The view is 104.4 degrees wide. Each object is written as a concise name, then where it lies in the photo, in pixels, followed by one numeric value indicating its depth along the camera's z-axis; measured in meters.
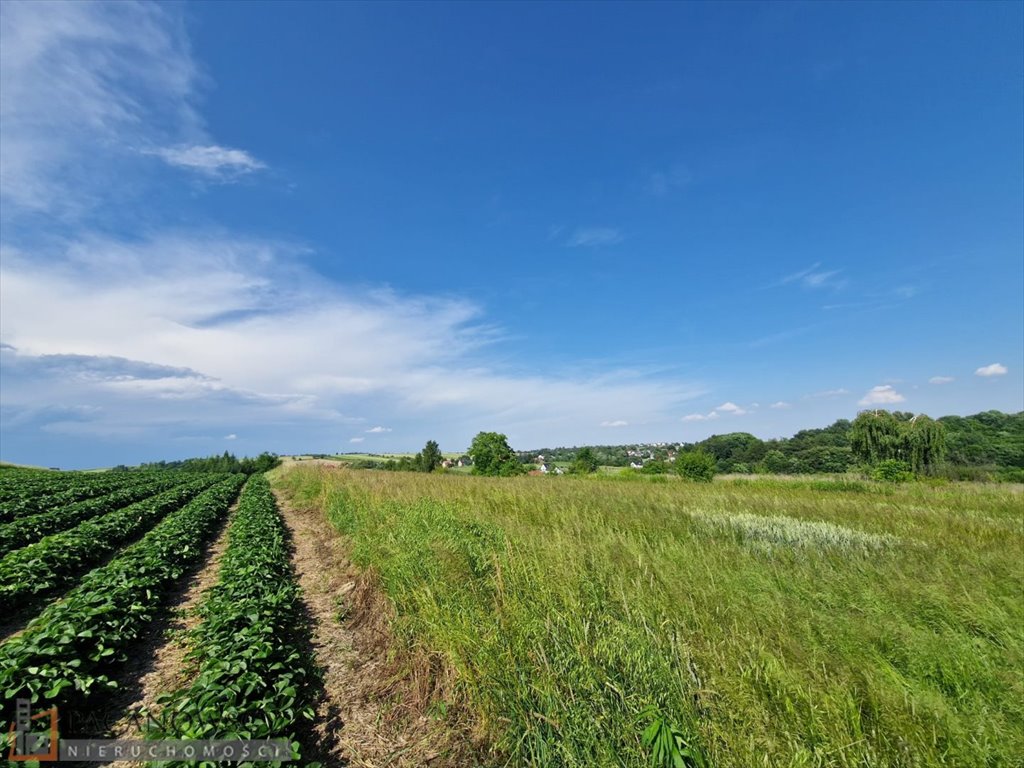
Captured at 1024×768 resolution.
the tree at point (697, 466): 37.03
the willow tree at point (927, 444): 34.41
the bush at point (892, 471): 28.62
